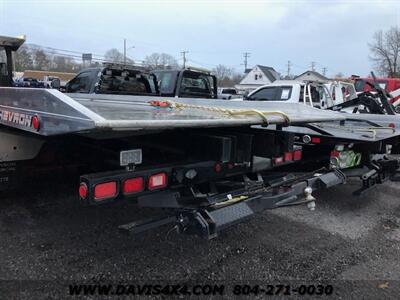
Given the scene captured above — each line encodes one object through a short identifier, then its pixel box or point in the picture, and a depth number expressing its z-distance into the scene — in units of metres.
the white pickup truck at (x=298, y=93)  11.59
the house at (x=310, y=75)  62.84
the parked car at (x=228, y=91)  30.70
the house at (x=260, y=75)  77.19
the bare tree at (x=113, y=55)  72.07
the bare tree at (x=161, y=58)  81.56
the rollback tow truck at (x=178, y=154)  2.70
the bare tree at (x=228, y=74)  98.15
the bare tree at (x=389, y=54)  58.12
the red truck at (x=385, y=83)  19.28
